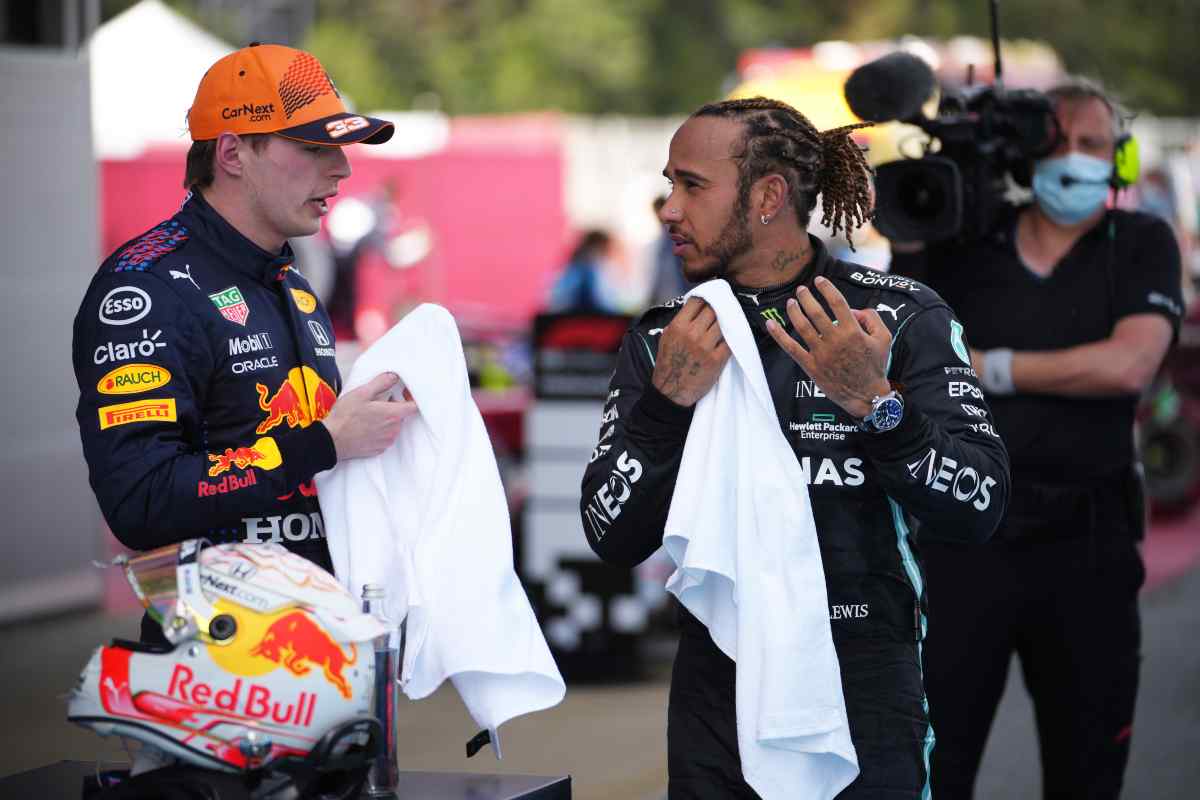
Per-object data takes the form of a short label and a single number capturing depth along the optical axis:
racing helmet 4.73
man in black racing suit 5.78
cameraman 8.03
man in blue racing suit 5.34
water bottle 5.21
